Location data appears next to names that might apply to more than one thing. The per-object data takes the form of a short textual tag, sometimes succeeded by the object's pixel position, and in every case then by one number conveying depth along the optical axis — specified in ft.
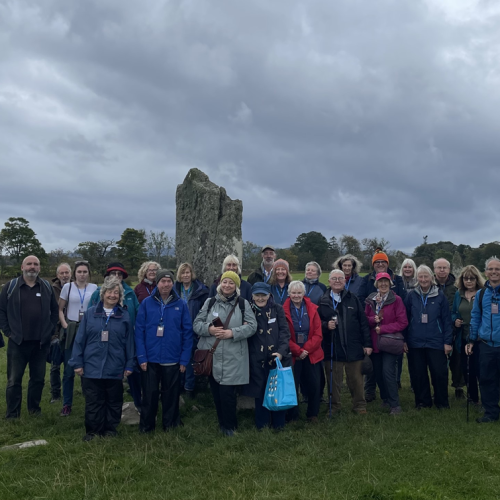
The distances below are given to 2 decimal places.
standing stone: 29.81
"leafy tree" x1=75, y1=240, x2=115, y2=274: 144.83
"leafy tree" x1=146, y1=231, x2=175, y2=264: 180.55
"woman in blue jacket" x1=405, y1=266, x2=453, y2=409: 23.16
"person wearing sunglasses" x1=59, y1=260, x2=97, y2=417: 23.77
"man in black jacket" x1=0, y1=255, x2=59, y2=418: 22.65
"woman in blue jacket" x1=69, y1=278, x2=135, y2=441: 19.52
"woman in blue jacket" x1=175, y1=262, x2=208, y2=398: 24.58
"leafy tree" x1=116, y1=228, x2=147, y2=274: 152.66
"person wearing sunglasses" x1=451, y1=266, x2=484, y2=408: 24.13
